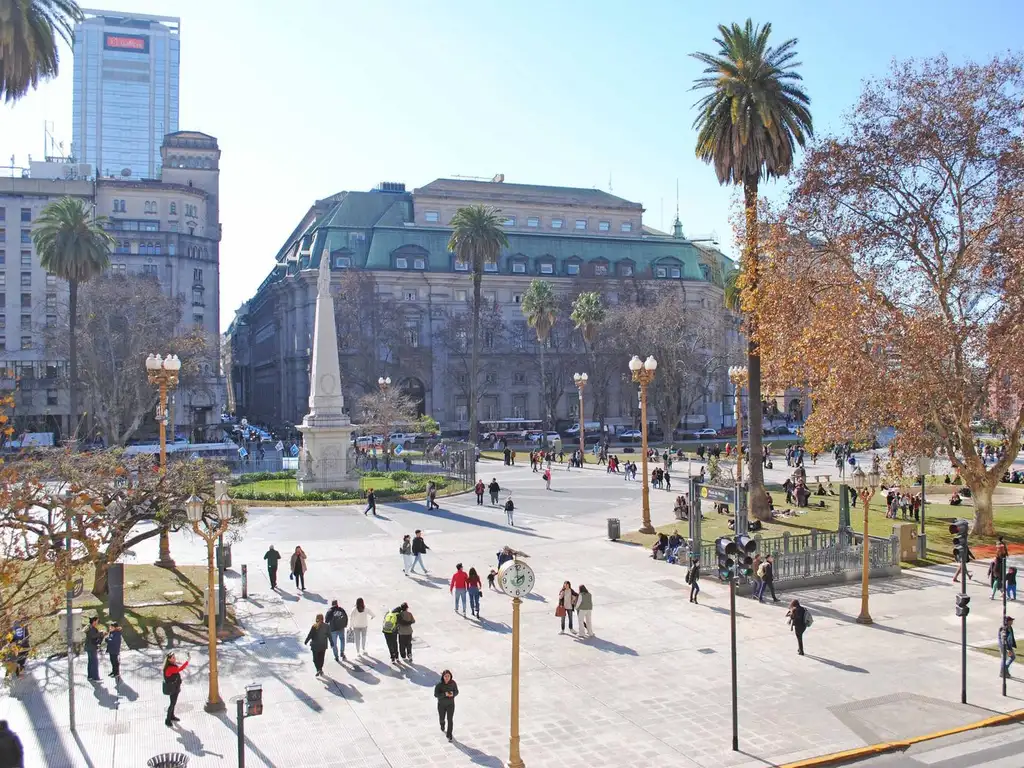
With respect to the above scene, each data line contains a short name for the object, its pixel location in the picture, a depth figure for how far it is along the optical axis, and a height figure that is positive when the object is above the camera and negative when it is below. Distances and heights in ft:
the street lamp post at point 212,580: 48.67 -9.82
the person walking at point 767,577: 73.61 -14.25
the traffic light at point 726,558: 47.62 -8.23
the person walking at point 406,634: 55.93 -14.49
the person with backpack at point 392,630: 56.16 -14.22
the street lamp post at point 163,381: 83.61 +3.12
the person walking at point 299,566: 75.51 -13.53
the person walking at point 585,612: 62.03 -14.54
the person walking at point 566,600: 62.90 -13.84
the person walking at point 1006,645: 52.16 -14.22
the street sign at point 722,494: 75.84 -7.62
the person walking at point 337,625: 57.28 -14.11
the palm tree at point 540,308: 247.50 +28.68
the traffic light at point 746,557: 48.34 -8.33
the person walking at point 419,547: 80.38 -12.68
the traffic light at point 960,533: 58.49 -8.46
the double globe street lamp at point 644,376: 106.11 +4.10
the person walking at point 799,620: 58.49 -14.15
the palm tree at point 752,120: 113.50 +37.78
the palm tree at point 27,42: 84.99 +36.58
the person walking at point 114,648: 53.57 -14.60
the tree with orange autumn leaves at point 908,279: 95.25 +14.77
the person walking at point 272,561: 75.66 -13.19
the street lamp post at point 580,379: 178.81 +6.01
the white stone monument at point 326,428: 138.31 -3.03
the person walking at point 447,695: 43.91 -14.42
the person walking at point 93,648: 53.11 -14.54
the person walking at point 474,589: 67.00 -13.79
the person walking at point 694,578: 72.74 -14.14
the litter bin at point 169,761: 32.83 -13.52
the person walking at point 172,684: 45.96 -14.45
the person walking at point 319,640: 53.67 -14.21
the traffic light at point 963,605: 50.85 -11.51
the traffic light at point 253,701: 38.96 -13.06
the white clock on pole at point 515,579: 40.32 -7.88
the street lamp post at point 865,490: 67.15 -6.38
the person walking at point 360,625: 58.29 -14.40
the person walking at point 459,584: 68.28 -13.72
